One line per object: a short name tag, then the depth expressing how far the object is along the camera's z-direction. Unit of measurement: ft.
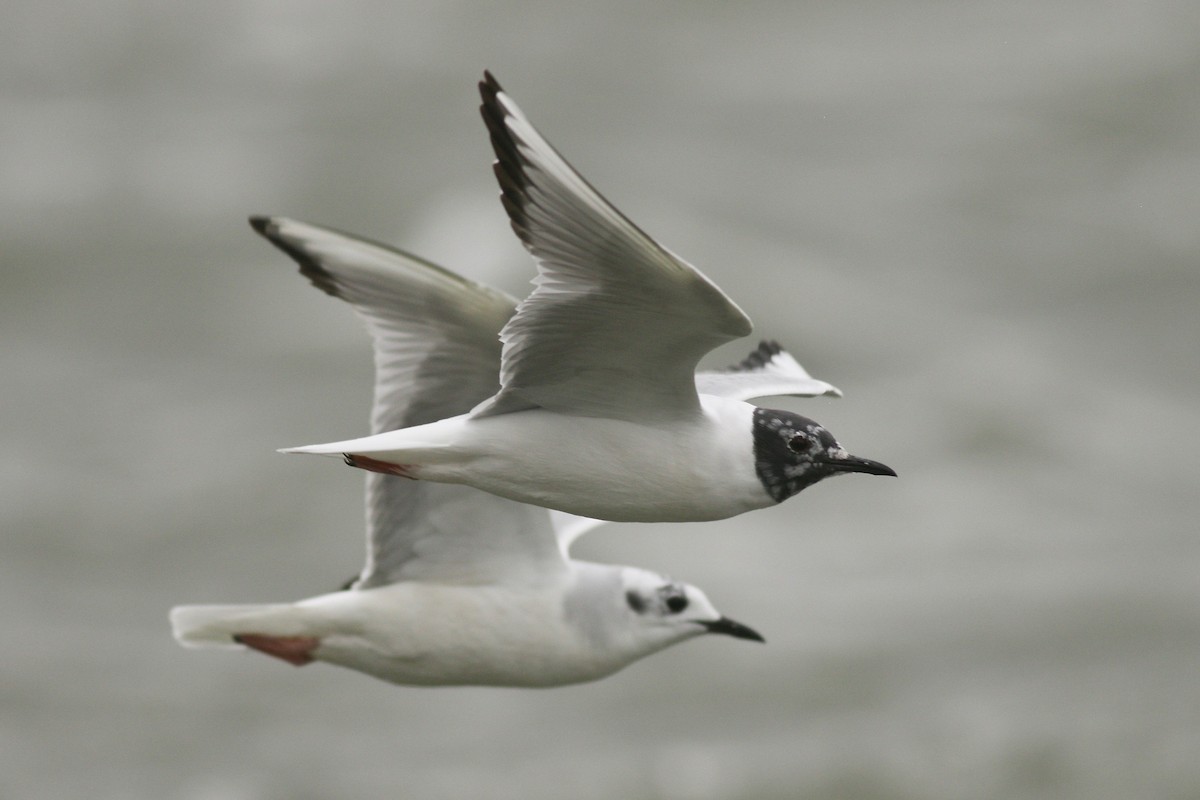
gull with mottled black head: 29.32
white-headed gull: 40.50
